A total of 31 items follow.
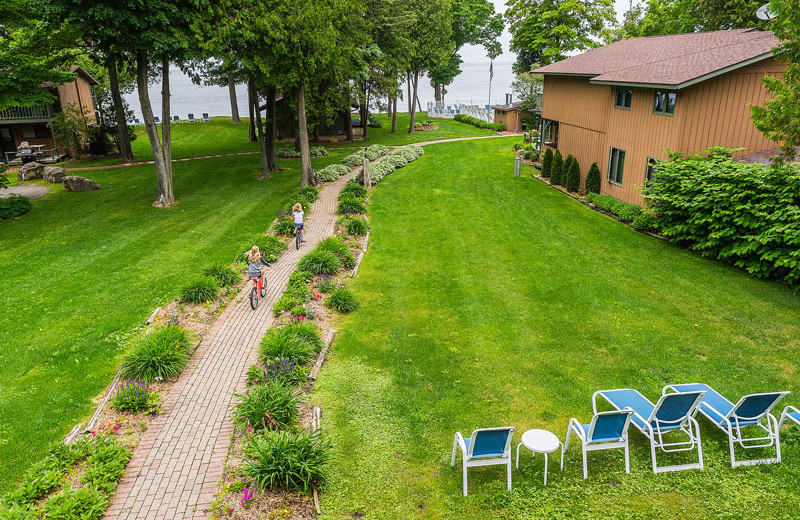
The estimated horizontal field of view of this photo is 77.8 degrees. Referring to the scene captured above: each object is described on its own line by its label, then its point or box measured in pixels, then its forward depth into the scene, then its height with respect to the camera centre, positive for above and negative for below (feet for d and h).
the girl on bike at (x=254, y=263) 42.57 -11.62
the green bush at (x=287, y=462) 23.20 -15.64
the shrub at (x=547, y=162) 97.14 -7.92
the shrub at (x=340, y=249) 54.13 -13.77
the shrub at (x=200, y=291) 44.16 -14.42
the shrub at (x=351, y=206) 73.67 -12.04
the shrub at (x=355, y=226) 64.60 -13.14
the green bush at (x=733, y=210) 43.57 -8.75
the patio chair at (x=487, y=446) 22.63 -14.73
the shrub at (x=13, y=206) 75.00 -11.79
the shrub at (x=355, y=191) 82.58 -11.21
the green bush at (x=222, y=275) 48.17 -14.29
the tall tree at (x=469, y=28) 213.87 +41.14
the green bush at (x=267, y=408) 27.27 -15.44
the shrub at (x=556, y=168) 90.38 -8.50
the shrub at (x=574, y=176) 85.10 -9.34
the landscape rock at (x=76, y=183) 91.56 -10.05
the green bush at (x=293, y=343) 34.12 -15.01
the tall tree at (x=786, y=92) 39.24 +1.89
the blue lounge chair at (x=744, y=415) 24.34 -14.97
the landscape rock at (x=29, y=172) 102.78 -8.91
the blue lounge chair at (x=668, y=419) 24.40 -14.94
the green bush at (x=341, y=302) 43.62 -15.28
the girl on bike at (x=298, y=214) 58.18 -10.28
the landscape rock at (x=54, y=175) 98.99 -9.23
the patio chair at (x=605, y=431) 23.70 -14.70
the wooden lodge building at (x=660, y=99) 57.00 +2.44
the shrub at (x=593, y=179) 79.30 -9.25
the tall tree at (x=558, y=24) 149.69 +29.10
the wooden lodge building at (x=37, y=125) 121.08 +0.62
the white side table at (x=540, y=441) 23.17 -14.78
